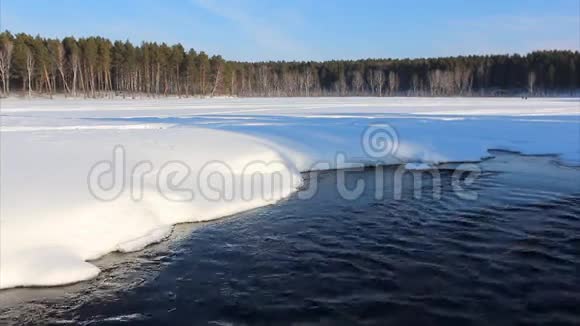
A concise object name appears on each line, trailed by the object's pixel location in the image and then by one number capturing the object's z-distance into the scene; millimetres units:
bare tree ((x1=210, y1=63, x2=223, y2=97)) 88188
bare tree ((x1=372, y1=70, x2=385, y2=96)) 112238
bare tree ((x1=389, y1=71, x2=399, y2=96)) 113412
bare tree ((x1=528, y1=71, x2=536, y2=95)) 97250
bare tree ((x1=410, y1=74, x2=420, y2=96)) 113212
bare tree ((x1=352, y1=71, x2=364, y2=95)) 115750
